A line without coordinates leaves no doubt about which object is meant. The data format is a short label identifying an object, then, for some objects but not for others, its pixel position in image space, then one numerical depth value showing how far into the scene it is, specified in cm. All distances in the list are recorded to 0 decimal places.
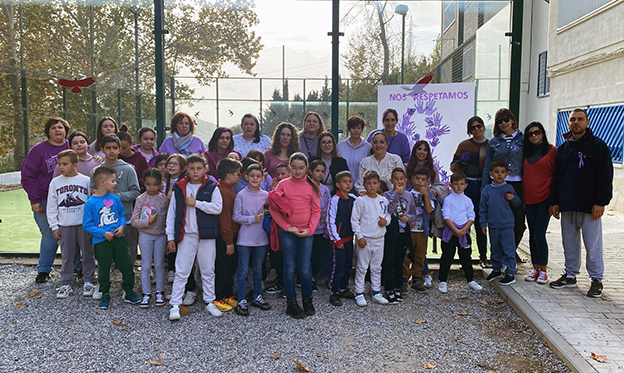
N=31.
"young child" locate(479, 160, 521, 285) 489
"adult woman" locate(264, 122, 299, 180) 510
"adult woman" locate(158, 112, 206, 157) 527
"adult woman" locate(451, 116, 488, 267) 530
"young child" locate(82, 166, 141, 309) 441
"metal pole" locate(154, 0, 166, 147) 557
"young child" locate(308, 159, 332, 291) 451
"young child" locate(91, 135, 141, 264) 470
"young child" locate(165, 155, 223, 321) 426
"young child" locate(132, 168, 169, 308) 442
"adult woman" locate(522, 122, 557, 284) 492
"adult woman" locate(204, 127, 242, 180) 504
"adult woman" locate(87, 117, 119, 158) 529
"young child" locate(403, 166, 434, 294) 488
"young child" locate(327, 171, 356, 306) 454
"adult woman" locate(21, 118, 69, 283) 501
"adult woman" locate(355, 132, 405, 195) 498
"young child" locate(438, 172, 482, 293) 485
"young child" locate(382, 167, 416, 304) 469
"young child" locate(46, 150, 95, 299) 466
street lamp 572
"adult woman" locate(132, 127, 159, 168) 537
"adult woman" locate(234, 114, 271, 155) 543
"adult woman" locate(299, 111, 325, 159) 529
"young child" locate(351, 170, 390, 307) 453
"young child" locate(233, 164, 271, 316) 436
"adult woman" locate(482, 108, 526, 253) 508
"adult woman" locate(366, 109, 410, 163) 530
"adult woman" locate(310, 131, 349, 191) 497
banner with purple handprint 577
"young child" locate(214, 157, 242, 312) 438
